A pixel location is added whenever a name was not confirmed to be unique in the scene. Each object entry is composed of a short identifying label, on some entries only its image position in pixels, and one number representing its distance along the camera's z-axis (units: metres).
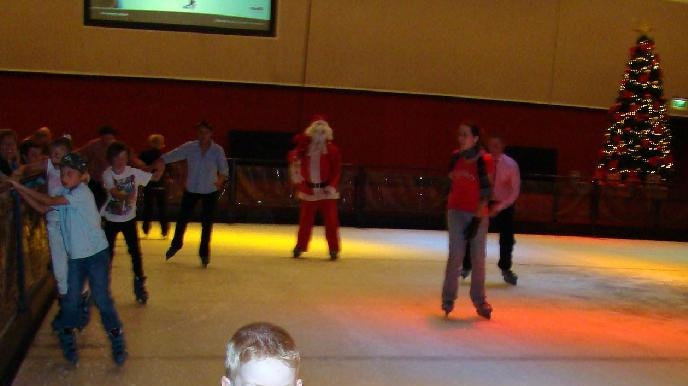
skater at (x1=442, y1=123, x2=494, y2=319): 7.10
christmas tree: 19.78
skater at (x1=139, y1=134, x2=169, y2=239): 12.53
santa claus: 10.93
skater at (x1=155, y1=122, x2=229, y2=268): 9.58
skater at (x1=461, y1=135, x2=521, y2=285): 9.15
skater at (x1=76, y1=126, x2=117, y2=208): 8.49
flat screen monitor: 18.98
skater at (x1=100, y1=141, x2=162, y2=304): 6.67
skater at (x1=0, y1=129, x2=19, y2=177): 7.87
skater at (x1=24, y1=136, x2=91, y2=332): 5.44
